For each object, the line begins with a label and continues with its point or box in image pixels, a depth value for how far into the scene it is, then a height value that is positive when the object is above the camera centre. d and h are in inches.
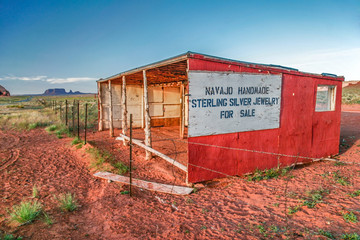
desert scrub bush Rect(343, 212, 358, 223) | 168.4 -89.1
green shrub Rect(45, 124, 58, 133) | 562.6 -69.7
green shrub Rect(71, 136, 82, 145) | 413.4 -74.6
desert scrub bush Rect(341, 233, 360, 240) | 141.2 -88.0
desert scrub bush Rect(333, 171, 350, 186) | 252.0 -90.5
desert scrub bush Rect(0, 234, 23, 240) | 135.4 -86.1
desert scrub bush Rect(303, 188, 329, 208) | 193.9 -89.5
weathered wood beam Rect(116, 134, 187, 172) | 239.1 -64.5
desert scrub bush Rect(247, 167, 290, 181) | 263.3 -88.9
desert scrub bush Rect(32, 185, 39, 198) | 204.8 -87.4
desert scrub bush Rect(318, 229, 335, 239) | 147.2 -89.5
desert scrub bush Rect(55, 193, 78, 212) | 177.5 -86.0
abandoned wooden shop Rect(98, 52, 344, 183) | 227.5 -12.3
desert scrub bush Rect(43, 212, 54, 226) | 155.9 -87.7
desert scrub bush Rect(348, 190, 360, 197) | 215.2 -89.7
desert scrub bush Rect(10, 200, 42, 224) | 156.3 -83.4
